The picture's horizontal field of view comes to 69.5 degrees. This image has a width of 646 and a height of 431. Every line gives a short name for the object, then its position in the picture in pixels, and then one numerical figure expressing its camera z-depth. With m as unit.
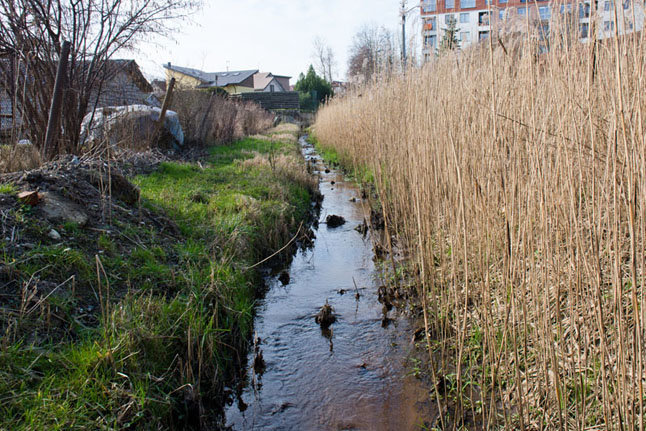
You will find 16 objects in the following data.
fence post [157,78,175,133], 7.63
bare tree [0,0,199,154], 4.97
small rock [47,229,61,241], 2.88
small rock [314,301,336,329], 3.27
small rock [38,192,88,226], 3.11
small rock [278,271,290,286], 4.02
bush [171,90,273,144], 9.82
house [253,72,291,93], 48.03
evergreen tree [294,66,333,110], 33.06
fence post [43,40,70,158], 4.58
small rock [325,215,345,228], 5.77
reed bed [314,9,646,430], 1.36
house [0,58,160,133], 5.12
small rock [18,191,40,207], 3.06
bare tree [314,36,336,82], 54.62
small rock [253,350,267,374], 2.72
